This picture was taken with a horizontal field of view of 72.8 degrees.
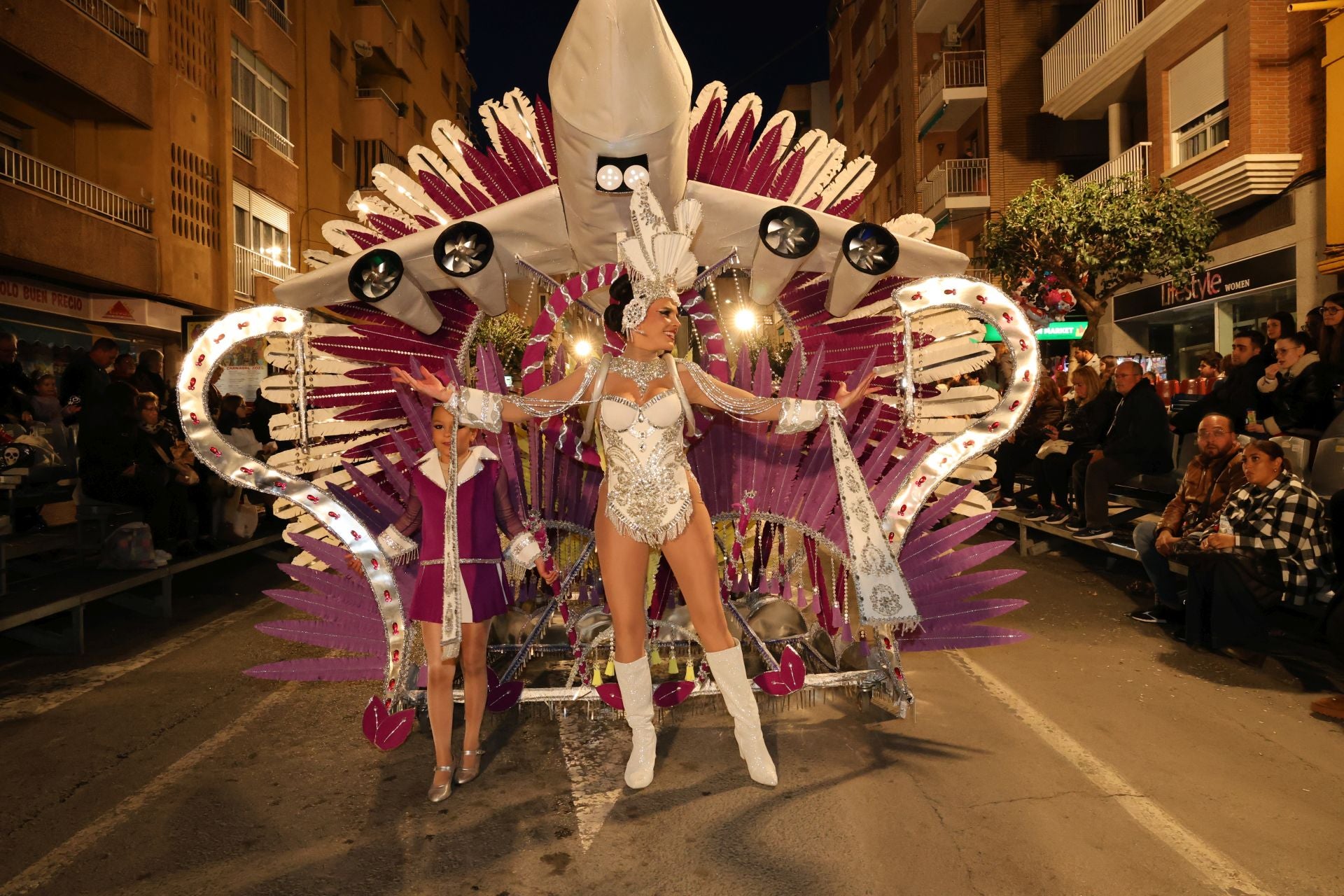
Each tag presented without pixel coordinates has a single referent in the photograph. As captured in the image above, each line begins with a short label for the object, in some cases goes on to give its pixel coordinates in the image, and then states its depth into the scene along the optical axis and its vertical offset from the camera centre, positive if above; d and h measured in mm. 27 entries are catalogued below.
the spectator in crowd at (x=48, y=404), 8398 +367
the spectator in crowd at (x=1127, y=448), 7852 -145
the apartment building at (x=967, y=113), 22609 +8712
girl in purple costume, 3557 -488
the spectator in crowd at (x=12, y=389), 7844 +482
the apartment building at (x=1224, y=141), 13773 +4848
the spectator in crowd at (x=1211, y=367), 10242 +720
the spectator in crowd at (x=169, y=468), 7484 -218
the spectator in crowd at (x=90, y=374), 8180 +661
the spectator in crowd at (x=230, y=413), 10086 +316
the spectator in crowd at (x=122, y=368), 7871 +644
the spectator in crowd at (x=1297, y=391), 6422 +277
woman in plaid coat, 4863 -691
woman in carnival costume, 3490 -80
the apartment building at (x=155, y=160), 13188 +5230
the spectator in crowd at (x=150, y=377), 8961 +656
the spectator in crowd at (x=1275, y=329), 7055 +785
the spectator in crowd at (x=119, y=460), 7109 -136
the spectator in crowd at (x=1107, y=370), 8957 +692
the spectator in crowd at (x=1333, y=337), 6340 +652
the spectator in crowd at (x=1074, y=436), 8656 -37
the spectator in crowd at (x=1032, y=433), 9828 +2
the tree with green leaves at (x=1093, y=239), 12570 +2715
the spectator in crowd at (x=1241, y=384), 7133 +373
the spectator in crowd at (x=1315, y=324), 6842 +809
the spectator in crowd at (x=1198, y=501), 5629 -449
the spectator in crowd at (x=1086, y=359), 9539 +790
